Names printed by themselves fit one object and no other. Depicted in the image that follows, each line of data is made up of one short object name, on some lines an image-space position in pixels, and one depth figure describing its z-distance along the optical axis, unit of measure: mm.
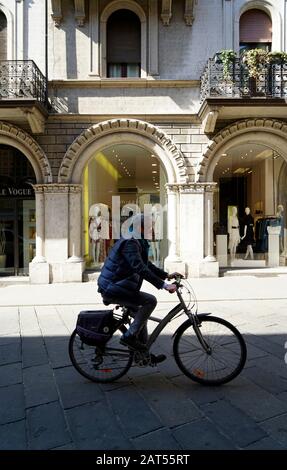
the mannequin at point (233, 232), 13227
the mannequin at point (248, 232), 13336
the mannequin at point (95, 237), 12867
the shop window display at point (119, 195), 12812
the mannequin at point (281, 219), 13469
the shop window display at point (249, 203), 13188
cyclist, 3783
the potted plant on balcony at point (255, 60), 11344
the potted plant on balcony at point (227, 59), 11295
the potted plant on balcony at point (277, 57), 11477
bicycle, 3934
